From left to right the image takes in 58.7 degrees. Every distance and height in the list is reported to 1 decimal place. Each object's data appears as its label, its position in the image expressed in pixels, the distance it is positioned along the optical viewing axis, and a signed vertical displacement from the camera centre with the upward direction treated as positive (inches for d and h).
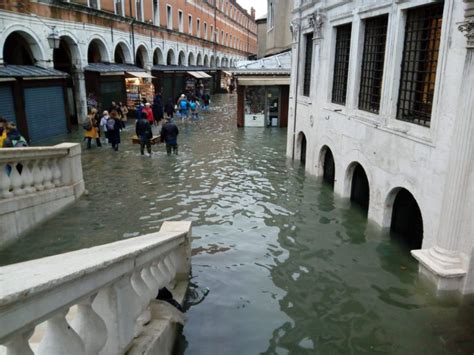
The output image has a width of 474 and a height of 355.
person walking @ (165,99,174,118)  1035.3 -79.3
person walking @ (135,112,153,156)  642.2 -85.8
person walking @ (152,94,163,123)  970.1 -75.8
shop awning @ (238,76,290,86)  911.5 -8.5
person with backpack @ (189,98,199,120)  1088.0 -85.2
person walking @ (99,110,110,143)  682.2 -73.0
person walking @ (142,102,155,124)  819.4 -71.2
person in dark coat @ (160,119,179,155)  639.8 -88.3
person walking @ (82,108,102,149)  676.1 -84.2
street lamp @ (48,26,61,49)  704.4 +56.2
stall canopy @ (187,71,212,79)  1480.1 +6.8
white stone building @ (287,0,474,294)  248.4 -31.5
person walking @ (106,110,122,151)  666.8 -85.0
